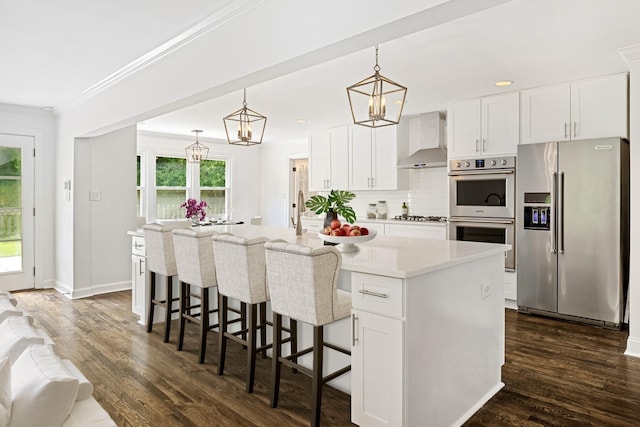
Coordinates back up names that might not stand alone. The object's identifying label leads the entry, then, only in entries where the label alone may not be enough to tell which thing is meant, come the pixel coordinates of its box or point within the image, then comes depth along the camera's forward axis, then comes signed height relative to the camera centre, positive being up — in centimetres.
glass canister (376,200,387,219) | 677 +4
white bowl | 274 -17
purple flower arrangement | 721 +4
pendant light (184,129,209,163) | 717 +100
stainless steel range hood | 575 +95
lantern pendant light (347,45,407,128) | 275 +135
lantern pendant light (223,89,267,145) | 395 +138
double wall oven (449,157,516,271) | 478 +14
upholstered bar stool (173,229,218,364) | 328 -41
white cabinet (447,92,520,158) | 475 +101
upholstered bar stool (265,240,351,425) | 230 -43
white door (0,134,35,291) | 559 -2
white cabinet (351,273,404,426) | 205 -69
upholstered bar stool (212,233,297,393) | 282 -43
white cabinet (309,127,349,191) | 692 +88
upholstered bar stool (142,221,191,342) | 376 -40
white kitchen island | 206 -66
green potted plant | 314 +5
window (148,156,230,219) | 802 +51
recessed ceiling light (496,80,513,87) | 432 +133
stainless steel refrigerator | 404 -16
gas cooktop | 581 -8
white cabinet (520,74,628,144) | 405 +104
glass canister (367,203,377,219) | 682 +3
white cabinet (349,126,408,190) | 630 +80
